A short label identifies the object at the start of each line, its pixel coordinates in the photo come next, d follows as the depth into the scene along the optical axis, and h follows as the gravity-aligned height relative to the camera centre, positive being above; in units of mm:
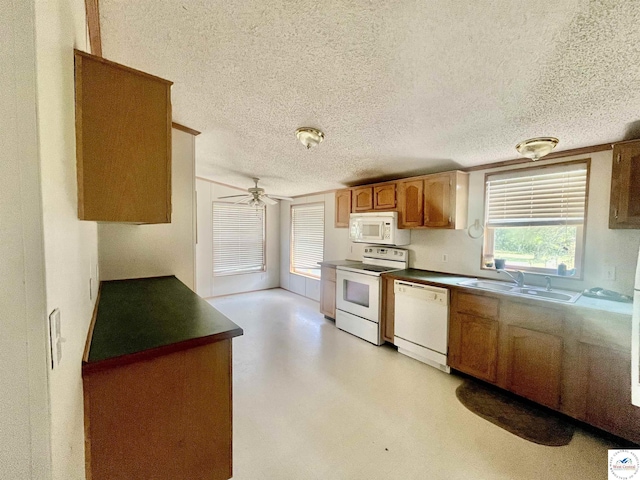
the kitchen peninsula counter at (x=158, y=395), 999 -724
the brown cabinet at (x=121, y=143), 886 +311
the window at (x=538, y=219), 2375 +124
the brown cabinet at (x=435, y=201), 2947 +353
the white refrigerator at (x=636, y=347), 1309 -598
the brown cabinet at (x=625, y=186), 1911 +350
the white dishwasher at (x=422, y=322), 2732 -1033
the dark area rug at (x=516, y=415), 1928 -1513
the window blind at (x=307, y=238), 5395 -214
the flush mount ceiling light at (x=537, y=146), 2111 +703
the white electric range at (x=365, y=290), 3383 -851
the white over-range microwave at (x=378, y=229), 3508 +0
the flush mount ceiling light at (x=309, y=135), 2389 +866
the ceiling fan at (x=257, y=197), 4172 +502
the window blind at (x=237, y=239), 5500 -252
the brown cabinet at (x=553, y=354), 1766 -986
